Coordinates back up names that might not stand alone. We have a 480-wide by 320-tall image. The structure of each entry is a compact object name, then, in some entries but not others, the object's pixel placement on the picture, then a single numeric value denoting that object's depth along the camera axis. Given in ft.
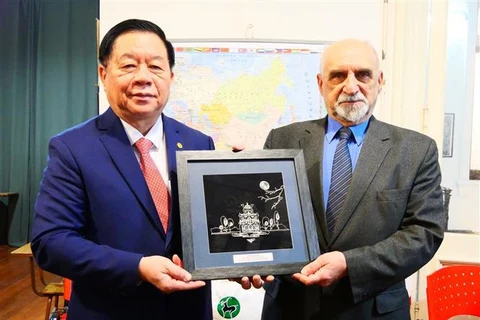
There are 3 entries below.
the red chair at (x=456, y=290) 6.79
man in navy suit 3.66
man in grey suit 4.08
